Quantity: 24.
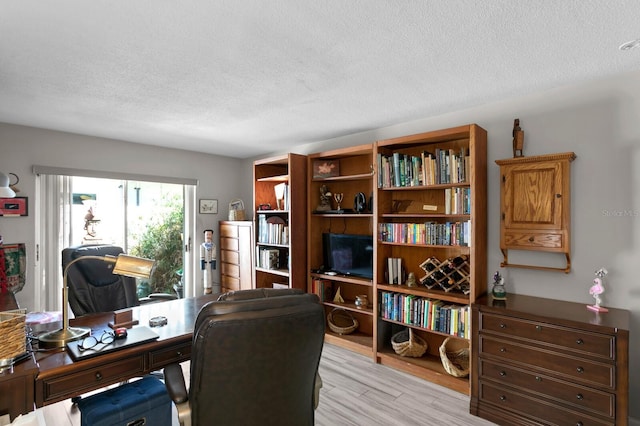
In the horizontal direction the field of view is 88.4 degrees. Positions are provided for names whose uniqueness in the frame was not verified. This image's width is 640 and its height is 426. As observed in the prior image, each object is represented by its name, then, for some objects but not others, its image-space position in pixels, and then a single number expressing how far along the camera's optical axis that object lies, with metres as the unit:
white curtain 3.58
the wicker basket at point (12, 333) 1.40
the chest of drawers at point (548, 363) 1.92
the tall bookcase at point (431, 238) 2.71
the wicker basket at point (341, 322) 3.75
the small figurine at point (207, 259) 4.81
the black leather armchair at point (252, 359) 1.21
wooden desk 1.45
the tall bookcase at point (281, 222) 3.81
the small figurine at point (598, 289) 2.18
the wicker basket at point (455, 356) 2.75
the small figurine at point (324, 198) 3.95
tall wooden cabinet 4.51
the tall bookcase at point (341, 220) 3.61
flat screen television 3.48
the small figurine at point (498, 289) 2.54
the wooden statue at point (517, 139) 2.59
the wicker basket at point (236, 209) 4.87
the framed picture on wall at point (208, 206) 4.93
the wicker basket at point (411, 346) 3.11
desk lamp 1.73
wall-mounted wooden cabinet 2.39
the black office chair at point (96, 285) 2.54
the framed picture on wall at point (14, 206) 3.32
